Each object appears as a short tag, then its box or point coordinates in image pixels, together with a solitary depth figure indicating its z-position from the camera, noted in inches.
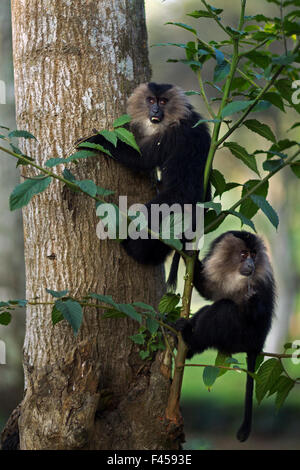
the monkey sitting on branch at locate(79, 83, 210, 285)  209.0
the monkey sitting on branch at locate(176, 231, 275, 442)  216.7
